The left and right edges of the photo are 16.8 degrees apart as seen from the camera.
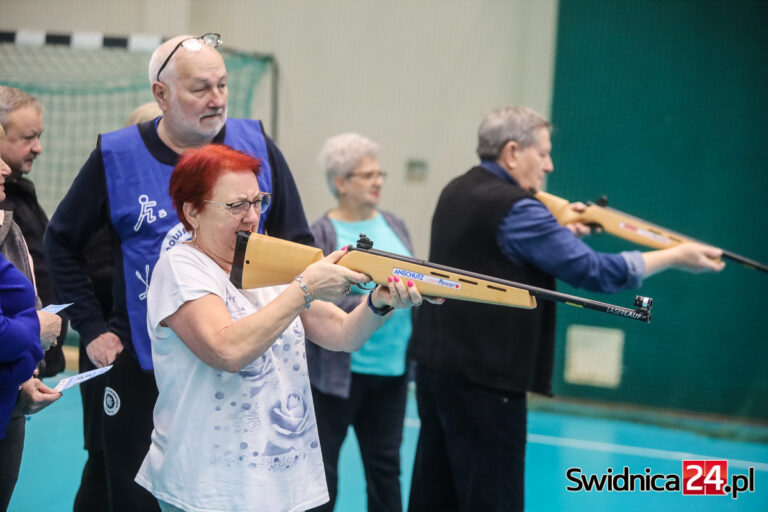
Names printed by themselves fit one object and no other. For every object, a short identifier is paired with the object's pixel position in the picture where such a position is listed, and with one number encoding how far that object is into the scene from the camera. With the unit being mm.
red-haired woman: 8280
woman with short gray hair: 9788
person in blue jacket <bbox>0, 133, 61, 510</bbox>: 8287
